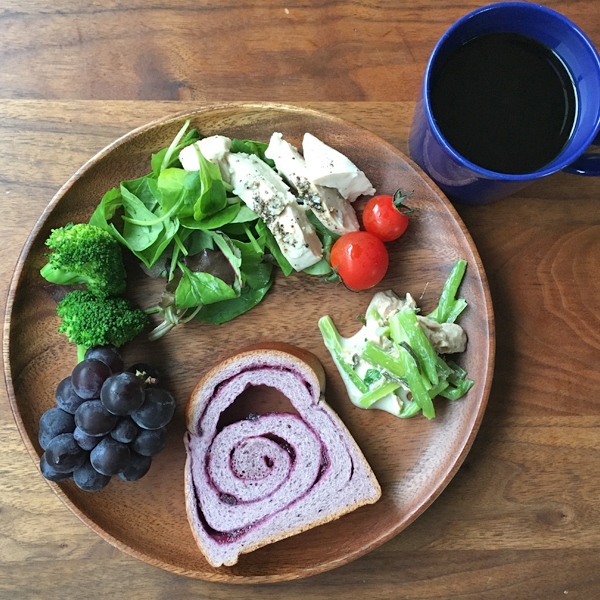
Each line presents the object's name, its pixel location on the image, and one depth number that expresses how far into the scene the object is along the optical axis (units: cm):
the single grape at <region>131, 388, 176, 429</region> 32
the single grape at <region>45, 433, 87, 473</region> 31
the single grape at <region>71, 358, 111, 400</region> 32
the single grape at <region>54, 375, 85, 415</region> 32
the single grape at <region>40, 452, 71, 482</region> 32
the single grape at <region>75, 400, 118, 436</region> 31
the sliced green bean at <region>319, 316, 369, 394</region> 35
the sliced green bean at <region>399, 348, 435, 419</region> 33
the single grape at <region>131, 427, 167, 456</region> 32
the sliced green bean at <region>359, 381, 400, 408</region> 34
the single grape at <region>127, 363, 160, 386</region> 33
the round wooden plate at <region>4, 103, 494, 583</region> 34
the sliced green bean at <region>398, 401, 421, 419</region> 35
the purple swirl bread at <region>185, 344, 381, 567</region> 35
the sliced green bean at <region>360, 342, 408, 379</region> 34
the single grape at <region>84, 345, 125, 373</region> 33
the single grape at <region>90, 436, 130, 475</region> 31
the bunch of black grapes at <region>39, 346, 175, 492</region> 31
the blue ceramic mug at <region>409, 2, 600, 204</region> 29
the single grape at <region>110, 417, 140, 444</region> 32
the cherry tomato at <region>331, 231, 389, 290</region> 34
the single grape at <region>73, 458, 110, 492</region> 32
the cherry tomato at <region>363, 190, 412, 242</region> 34
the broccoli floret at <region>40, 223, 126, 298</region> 32
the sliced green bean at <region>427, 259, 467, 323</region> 35
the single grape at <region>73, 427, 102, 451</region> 31
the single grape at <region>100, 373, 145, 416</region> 31
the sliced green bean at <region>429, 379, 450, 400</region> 34
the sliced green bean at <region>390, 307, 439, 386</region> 33
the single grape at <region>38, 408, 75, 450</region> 32
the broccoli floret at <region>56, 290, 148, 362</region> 33
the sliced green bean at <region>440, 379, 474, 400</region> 35
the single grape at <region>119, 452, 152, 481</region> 33
